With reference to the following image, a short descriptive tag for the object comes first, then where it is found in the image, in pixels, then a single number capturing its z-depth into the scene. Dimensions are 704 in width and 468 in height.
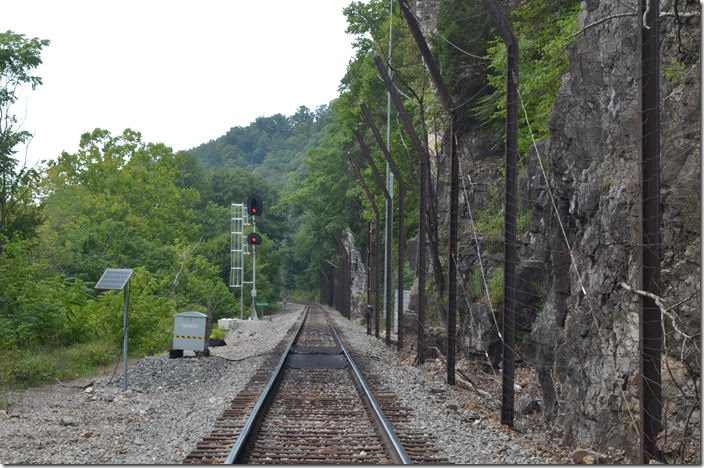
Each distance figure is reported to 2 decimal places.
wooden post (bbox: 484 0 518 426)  12.23
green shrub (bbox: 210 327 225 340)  35.26
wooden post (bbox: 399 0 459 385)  16.61
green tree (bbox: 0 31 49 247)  21.84
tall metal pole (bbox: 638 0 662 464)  8.04
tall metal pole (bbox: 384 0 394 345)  30.37
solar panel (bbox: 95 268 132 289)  14.79
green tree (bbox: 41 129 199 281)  50.72
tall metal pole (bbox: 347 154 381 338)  33.31
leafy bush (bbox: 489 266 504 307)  20.85
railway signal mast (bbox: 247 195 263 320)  37.28
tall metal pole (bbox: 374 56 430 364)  21.33
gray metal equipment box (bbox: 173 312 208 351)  21.30
